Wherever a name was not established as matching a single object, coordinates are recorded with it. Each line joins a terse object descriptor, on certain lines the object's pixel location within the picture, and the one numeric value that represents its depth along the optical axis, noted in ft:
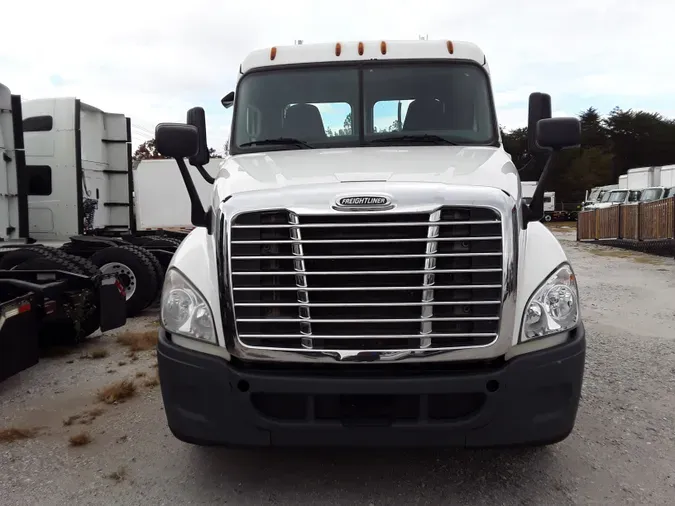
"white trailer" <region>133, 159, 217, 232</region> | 49.42
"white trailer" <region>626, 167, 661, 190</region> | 100.58
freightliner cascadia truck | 9.98
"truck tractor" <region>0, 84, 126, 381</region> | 16.72
